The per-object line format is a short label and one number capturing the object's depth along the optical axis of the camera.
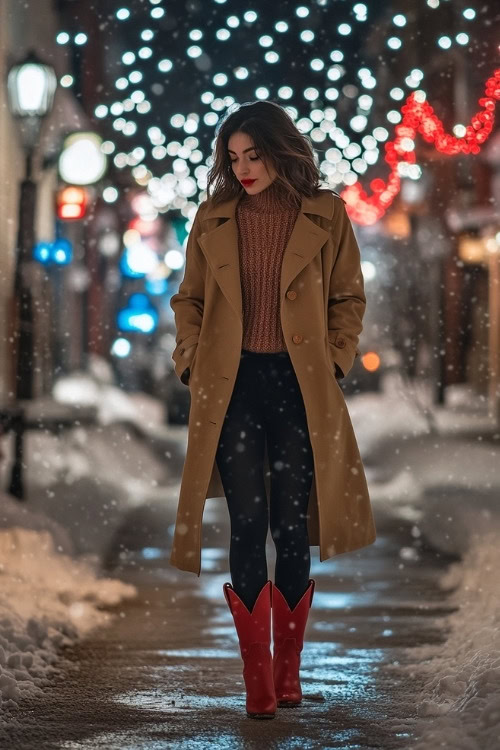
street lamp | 17.10
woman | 7.14
